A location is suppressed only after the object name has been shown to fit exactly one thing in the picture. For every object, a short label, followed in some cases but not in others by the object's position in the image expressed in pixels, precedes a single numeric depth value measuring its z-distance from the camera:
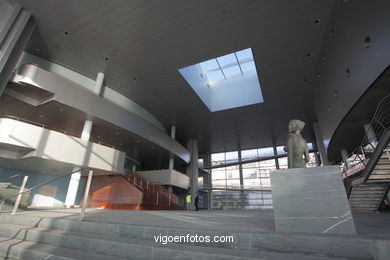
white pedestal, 2.85
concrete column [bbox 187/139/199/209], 24.28
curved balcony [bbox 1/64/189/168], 10.97
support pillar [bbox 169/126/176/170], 21.48
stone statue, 3.79
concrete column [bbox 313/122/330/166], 17.67
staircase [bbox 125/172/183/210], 14.48
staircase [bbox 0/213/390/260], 2.21
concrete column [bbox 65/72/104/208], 11.79
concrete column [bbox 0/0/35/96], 8.80
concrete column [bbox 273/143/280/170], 29.81
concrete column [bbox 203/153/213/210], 30.76
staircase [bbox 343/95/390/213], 7.35
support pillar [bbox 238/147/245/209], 30.17
